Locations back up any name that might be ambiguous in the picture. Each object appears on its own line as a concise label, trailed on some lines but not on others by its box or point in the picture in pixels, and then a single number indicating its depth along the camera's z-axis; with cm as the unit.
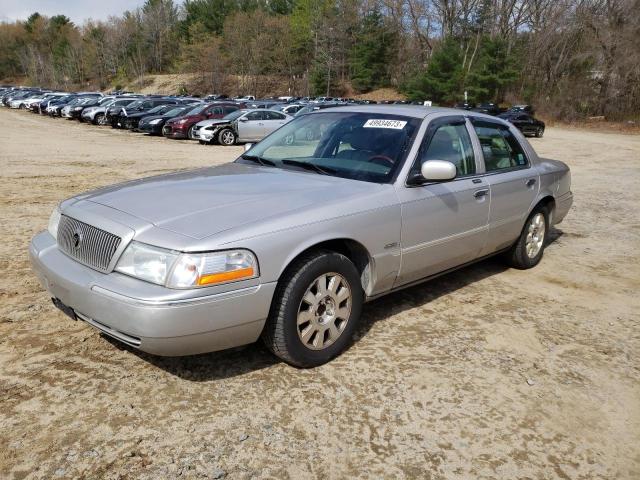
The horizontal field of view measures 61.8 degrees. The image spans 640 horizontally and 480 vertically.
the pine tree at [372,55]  6091
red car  2081
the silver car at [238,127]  1919
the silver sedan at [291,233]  276
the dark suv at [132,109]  2583
